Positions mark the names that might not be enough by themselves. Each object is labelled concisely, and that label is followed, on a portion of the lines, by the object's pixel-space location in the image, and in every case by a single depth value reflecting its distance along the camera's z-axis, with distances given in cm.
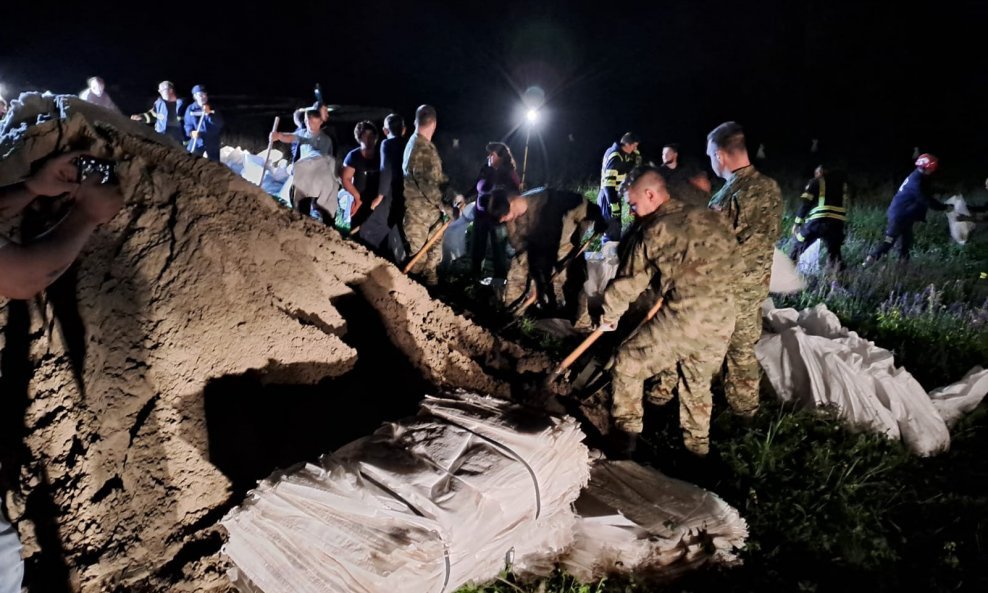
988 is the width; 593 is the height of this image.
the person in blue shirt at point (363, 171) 630
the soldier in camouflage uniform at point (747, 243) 411
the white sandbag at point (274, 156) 827
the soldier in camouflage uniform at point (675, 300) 345
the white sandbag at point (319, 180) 634
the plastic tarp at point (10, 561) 157
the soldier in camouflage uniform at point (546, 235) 570
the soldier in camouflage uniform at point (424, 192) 570
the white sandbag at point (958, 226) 913
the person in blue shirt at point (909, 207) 769
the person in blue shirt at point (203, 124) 777
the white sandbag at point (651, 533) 252
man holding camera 160
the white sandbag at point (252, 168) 802
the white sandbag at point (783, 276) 577
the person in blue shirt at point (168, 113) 830
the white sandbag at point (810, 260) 734
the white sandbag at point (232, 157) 862
